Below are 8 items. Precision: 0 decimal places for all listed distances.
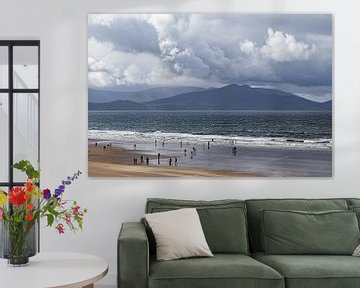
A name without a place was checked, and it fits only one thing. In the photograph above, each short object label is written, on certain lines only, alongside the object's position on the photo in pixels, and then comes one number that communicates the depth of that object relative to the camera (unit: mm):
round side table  3500
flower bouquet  3787
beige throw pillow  4480
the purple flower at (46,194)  3829
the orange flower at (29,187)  3795
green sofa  4160
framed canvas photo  5297
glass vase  3799
